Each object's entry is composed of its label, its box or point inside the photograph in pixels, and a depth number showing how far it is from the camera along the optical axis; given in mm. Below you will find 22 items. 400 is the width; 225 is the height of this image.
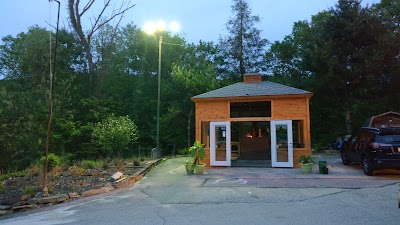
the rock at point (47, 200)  8750
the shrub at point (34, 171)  12318
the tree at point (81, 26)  27573
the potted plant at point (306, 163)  12352
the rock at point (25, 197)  8938
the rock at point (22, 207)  8508
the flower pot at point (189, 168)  12844
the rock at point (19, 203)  8680
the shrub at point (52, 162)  12914
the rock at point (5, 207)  8570
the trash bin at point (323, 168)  12133
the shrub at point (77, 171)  11805
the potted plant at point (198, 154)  12734
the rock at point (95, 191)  9460
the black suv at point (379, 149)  10805
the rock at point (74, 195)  9185
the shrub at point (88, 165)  13564
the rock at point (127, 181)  10584
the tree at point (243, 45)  28906
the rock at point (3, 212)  8239
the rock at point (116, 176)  10992
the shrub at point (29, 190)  9281
